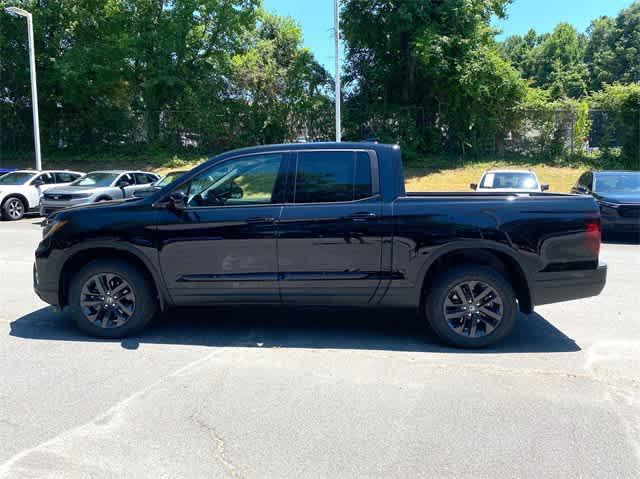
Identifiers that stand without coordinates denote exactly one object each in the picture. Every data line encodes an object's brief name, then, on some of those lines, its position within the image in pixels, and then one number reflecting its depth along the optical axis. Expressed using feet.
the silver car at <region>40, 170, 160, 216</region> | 48.96
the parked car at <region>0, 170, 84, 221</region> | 52.95
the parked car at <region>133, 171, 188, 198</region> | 47.64
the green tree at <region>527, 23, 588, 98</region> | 177.47
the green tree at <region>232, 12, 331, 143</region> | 83.87
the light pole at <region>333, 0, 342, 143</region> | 59.67
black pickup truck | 16.38
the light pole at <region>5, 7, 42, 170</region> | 66.77
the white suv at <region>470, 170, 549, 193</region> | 46.68
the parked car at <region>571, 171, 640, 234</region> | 38.68
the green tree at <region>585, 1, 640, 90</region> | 177.99
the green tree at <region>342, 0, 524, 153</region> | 73.82
